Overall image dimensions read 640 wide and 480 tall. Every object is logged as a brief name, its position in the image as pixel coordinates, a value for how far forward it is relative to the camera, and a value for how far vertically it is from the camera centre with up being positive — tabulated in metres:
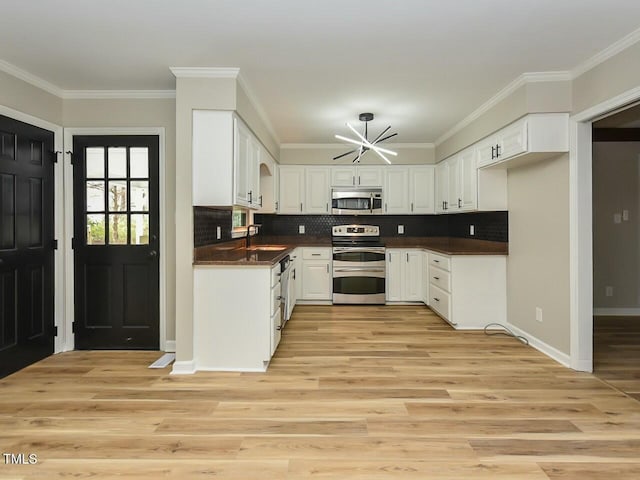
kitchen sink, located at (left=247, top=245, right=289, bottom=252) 4.42 -0.09
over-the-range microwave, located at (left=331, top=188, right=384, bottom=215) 5.83 +0.59
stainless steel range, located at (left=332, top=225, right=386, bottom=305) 5.65 -0.48
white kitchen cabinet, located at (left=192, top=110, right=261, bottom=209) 3.12 +0.67
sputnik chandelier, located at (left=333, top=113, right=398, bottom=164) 4.06 +1.35
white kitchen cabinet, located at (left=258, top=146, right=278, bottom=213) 5.42 +0.75
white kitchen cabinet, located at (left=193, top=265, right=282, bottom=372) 3.14 -0.62
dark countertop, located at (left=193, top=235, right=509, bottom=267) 3.22 -0.08
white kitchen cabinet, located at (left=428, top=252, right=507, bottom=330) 4.37 -0.56
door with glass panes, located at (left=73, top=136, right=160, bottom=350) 3.61 +0.14
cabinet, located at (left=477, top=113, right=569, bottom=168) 3.22 +0.87
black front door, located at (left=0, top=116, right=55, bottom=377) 3.04 -0.02
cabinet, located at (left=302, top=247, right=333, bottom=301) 5.67 -0.48
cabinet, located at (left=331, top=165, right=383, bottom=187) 5.89 +0.97
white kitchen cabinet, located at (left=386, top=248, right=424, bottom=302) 5.68 -0.50
